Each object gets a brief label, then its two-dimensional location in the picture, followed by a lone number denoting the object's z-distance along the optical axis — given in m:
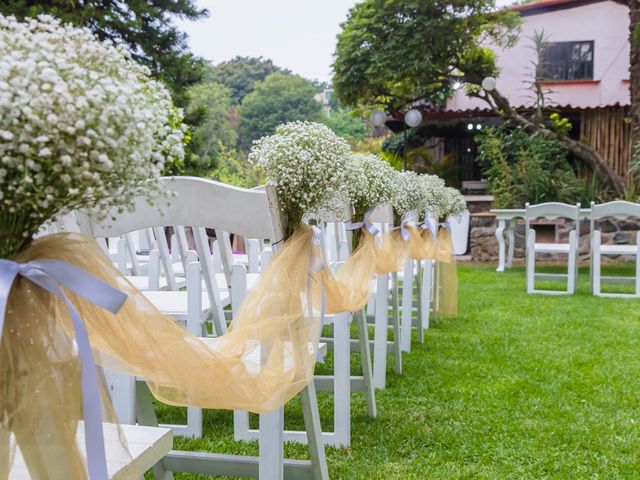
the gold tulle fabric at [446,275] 5.38
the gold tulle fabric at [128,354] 0.93
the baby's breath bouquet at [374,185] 2.74
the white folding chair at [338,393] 2.64
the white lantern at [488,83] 11.23
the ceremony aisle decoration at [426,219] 4.27
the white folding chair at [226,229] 1.73
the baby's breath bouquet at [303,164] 1.79
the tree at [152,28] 8.63
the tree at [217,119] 36.03
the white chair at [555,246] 7.02
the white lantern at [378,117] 12.05
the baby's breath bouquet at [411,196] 3.91
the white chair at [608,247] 6.54
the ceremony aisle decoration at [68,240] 0.79
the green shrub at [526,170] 10.65
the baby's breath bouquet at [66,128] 0.78
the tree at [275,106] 41.69
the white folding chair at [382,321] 3.34
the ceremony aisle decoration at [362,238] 2.36
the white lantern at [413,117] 11.89
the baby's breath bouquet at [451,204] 5.29
